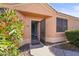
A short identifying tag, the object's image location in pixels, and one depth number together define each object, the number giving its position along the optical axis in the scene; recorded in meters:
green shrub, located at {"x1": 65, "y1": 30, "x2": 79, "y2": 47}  1.77
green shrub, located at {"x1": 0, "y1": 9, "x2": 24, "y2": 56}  1.64
